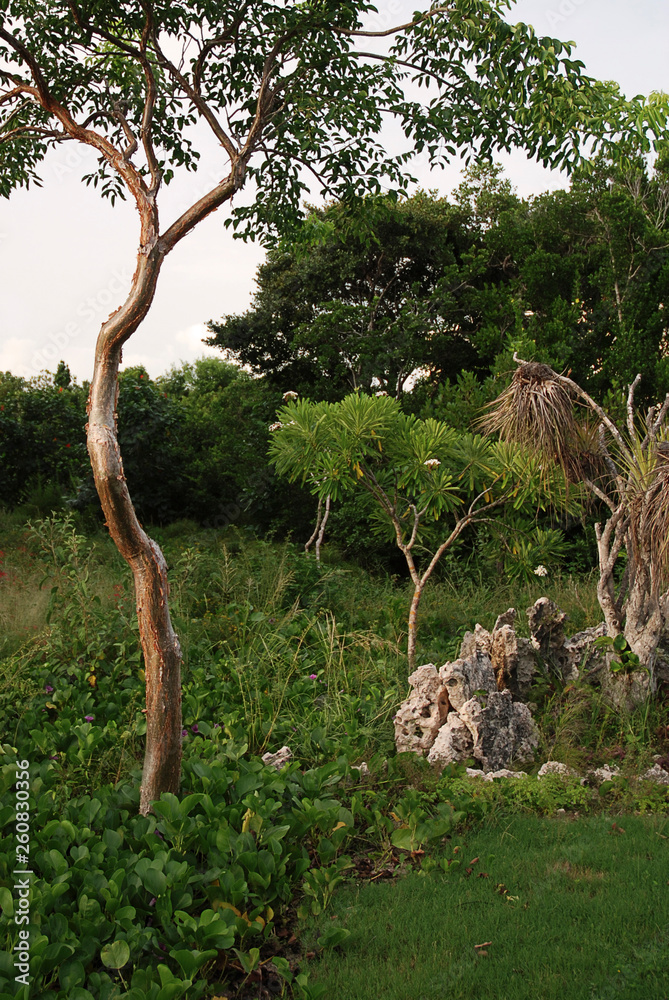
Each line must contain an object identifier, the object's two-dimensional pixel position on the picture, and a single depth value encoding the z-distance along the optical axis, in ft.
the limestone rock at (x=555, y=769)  13.10
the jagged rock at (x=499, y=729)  13.56
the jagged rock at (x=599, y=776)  13.17
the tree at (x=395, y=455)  17.31
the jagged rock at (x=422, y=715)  14.08
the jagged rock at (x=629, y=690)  15.64
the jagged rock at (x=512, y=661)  15.69
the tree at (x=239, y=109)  10.96
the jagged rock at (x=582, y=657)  16.89
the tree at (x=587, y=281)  33.78
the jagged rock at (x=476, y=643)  16.08
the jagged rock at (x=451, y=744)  13.51
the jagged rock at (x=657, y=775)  13.19
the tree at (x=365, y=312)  38.78
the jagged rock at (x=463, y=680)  14.34
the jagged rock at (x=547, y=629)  16.75
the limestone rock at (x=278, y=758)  12.80
